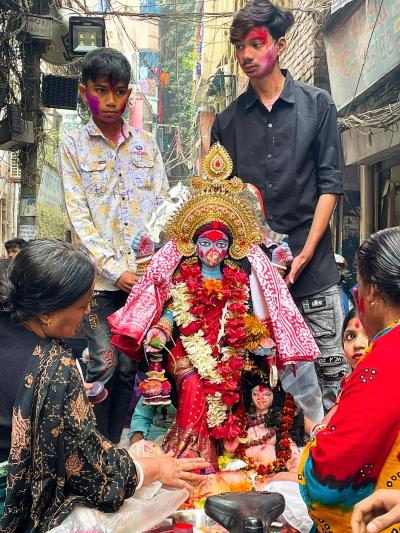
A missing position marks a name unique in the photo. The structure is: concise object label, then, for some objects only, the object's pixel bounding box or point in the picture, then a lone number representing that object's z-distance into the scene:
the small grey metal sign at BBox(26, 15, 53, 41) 9.70
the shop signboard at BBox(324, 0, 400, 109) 7.62
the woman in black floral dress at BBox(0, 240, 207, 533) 2.35
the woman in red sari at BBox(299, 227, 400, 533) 2.04
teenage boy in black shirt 4.27
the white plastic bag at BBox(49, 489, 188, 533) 2.42
